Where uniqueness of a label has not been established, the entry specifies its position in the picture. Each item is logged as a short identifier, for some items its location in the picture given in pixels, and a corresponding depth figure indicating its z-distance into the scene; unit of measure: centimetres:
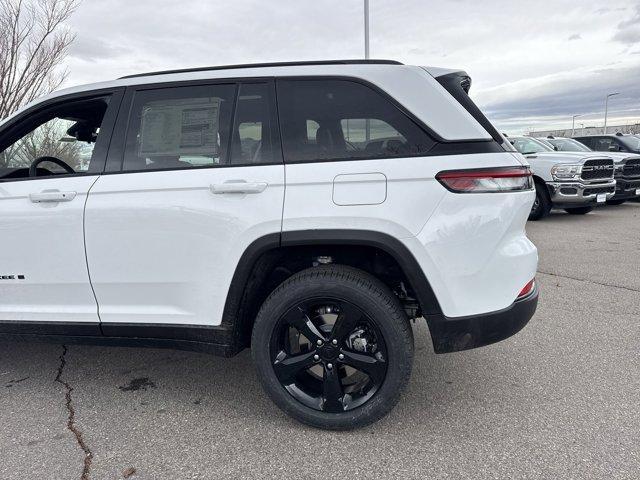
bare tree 800
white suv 236
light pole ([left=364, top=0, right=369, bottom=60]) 1202
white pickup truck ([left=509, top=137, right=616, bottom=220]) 953
